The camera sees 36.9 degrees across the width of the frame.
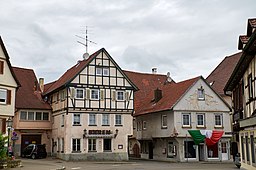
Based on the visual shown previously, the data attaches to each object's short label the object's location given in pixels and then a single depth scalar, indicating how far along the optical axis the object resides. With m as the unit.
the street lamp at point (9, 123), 32.89
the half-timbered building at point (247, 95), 18.34
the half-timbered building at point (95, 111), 41.22
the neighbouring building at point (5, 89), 35.56
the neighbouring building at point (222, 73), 52.31
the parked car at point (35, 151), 41.91
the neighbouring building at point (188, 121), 41.75
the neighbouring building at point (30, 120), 44.62
